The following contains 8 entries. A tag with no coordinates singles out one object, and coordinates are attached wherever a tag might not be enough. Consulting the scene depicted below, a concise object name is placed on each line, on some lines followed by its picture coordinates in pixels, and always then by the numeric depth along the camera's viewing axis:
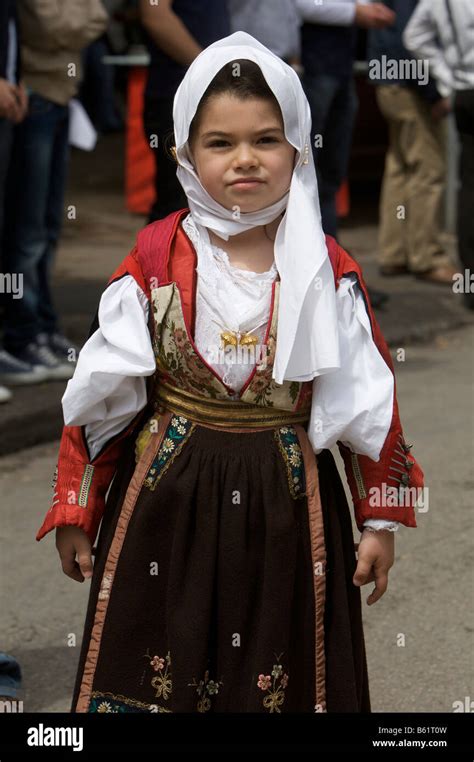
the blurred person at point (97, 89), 6.20
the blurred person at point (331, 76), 6.06
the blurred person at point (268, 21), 5.47
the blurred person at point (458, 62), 7.02
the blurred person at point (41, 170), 5.27
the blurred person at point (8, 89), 4.98
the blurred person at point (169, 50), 5.04
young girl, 2.52
